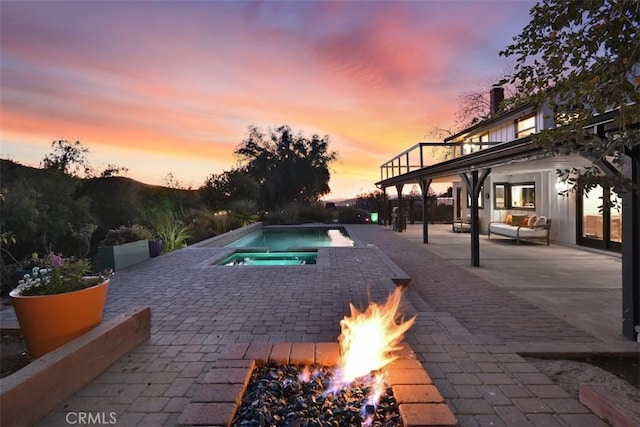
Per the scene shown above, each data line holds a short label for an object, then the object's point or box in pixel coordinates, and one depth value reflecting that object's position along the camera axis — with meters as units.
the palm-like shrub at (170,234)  8.77
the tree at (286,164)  24.50
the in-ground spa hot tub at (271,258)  8.28
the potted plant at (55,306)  2.26
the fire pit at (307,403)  1.66
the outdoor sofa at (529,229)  9.15
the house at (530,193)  3.05
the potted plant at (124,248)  6.22
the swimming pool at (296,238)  11.88
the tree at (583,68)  1.47
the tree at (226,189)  18.38
